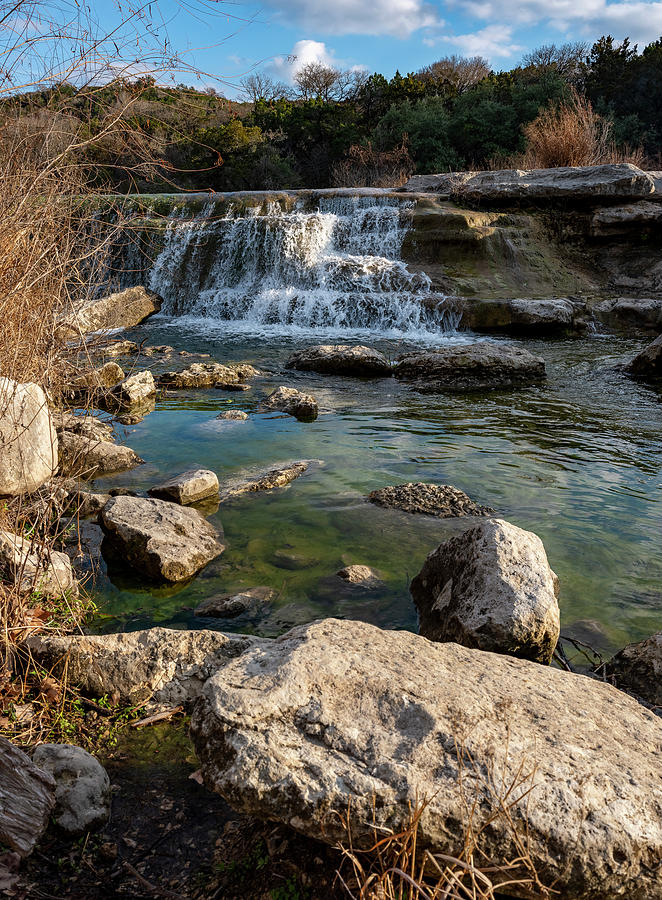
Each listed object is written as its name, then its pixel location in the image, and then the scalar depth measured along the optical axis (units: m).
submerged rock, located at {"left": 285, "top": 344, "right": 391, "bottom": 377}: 9.20
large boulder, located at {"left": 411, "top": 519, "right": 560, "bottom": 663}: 2.69
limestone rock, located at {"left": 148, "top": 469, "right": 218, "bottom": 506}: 4.70
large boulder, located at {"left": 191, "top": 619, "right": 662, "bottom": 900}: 1.47
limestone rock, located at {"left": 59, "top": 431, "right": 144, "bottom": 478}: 5.21
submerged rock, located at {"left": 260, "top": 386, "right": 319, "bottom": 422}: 7.30
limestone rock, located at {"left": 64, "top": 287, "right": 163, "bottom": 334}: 11.79
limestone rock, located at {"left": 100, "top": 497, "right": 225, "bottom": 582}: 3.71
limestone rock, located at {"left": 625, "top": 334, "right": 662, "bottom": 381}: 8.71
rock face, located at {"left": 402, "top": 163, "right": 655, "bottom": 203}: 14.16
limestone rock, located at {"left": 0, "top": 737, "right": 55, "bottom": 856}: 1.78
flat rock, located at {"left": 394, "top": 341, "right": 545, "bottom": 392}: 8.52
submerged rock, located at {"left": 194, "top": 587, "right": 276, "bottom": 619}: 3.37
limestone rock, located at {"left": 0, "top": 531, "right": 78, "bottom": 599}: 2.67
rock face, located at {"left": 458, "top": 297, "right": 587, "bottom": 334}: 11.67
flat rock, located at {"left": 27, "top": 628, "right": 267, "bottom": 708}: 2.61
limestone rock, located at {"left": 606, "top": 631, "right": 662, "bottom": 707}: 2.72
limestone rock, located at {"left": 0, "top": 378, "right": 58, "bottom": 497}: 2.95
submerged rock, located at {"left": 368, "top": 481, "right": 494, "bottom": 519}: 4.57
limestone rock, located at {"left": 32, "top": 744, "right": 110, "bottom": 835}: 1.93
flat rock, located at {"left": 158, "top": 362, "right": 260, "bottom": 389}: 8.63
